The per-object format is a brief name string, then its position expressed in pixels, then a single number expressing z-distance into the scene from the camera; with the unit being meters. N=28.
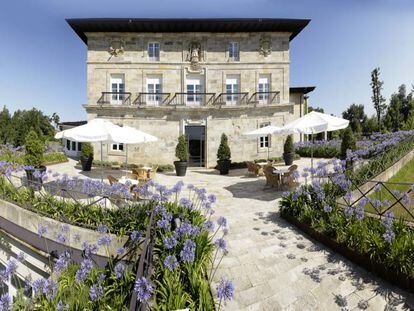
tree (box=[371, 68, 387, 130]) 41.75
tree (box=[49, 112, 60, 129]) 85.03
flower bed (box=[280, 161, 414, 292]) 4.08
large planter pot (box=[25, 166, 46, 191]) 6.64
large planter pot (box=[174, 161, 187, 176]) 14.14
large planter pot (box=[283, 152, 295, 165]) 16.98
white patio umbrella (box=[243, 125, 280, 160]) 12.72
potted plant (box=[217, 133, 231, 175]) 14.73
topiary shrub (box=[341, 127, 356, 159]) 13.15
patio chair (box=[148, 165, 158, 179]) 10.65
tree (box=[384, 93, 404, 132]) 34.44
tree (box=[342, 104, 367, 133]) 60.84
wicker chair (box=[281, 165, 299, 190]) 9.53
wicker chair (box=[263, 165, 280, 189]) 9.73
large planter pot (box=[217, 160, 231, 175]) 14.70
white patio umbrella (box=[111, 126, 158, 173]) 8.55
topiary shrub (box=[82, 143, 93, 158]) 14.97
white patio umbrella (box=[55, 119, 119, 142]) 7.93
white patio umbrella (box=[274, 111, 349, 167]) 7.57
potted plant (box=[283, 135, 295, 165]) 17.00
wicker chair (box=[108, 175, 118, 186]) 8.24
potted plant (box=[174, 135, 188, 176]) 14.17
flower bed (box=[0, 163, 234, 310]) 3.17
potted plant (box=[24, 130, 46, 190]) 10.05
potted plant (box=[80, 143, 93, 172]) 14.87
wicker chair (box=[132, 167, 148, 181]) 10.45
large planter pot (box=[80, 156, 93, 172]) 14.83
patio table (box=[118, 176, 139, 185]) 8.11
